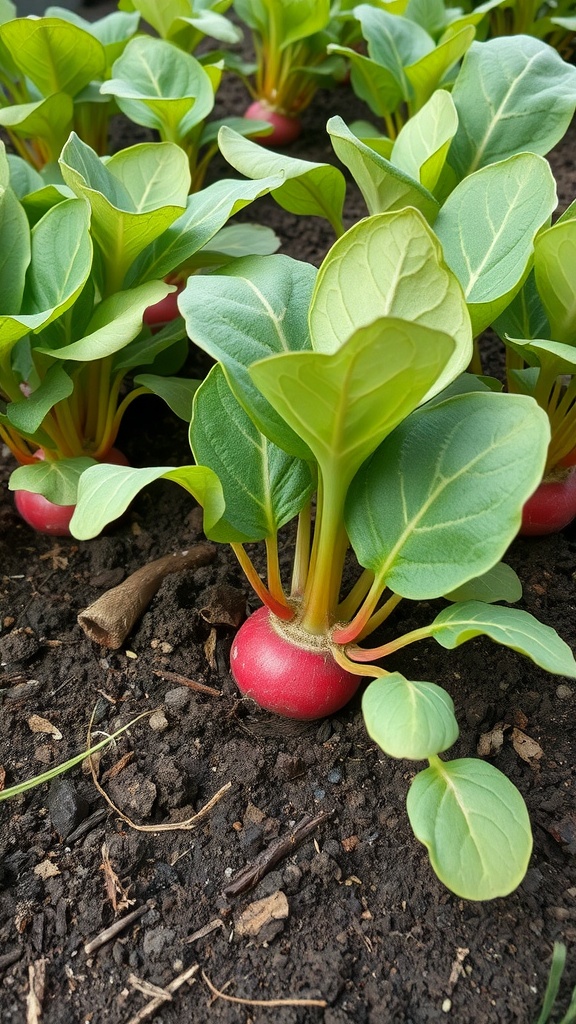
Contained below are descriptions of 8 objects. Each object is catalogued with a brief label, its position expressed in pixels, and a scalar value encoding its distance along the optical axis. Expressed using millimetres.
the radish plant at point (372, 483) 407
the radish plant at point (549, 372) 489
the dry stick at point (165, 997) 422
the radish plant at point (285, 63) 840
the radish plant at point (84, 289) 500
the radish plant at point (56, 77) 638
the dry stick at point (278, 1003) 423
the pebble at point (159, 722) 492
